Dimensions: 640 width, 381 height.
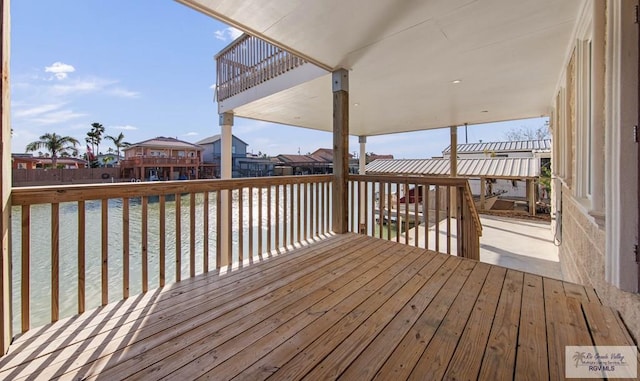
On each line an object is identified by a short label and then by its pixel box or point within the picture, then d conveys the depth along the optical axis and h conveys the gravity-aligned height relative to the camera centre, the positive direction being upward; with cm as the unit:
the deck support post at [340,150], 369 +52
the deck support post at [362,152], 951 +128
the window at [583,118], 224 +61
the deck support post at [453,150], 766 +106
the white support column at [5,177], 133 +6
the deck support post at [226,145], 568 +93
